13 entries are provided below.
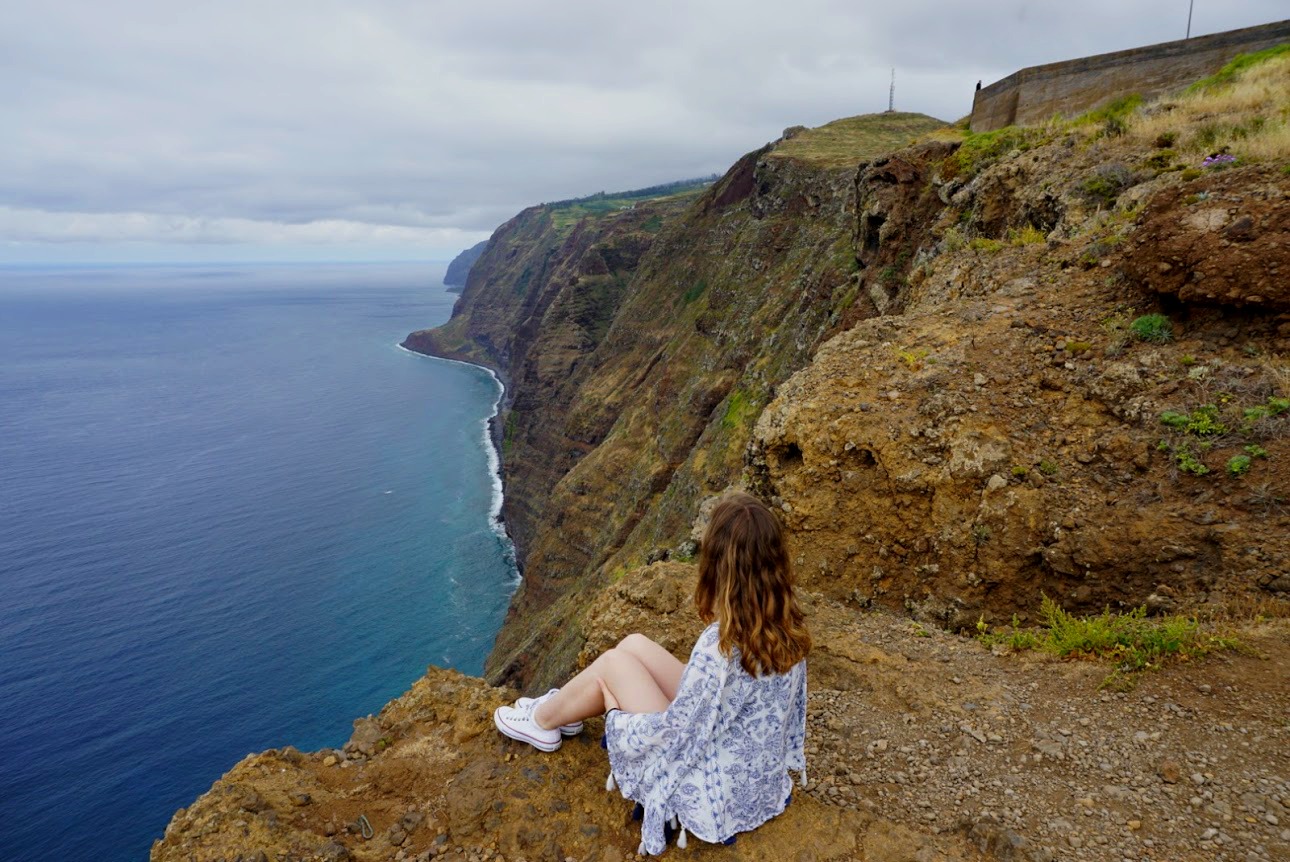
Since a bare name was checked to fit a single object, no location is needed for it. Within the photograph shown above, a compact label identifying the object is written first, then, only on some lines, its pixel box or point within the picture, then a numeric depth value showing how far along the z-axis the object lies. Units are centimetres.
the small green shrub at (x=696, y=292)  5885
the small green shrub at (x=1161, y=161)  1138
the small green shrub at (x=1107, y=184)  1155
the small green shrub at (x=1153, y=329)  820
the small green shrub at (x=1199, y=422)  703
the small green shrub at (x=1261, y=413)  671
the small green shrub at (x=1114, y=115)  1404
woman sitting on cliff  411
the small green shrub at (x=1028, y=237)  1188
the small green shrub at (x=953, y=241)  1490
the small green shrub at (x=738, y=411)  3123
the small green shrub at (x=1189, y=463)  681
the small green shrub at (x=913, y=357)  955
